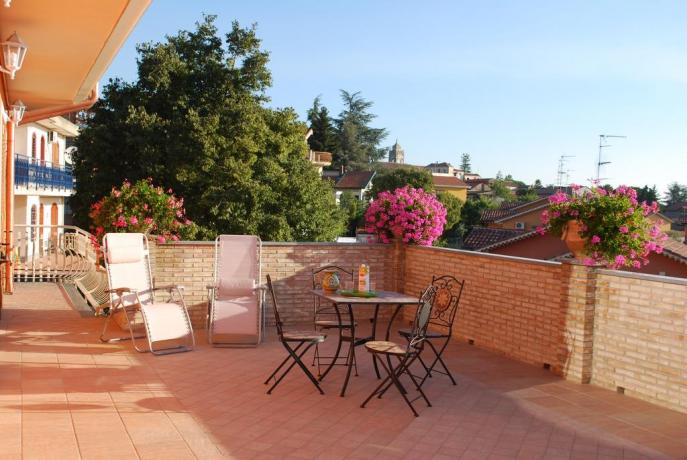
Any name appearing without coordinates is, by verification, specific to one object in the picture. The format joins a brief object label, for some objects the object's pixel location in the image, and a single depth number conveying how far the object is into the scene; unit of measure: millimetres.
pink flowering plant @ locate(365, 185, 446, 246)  9562
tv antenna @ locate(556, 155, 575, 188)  46181
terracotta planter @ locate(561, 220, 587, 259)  6605
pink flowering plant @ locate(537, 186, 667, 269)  6414
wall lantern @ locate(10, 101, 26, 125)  10497
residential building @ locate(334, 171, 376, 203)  61906
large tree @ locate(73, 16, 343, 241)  20312
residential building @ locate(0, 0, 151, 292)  6016
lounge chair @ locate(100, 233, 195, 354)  7285
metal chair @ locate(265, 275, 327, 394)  5852
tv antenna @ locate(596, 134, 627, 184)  20016
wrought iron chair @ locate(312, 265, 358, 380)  7535
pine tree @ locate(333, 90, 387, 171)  64000
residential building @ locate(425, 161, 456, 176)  95775
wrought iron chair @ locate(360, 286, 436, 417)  5421
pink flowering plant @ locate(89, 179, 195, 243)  8602
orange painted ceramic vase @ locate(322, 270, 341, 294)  6621
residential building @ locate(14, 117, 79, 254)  22602
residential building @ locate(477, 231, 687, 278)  28981
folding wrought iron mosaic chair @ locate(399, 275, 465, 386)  6270
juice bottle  6684
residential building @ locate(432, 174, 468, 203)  72625
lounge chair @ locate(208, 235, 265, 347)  7754
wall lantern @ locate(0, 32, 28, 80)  6305
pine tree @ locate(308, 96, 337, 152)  58750
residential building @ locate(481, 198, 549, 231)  45156
